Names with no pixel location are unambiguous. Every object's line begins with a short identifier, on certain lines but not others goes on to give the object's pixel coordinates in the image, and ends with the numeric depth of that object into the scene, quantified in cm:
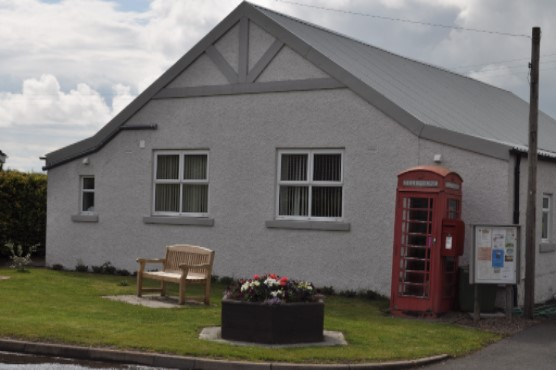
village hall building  1620
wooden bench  1467
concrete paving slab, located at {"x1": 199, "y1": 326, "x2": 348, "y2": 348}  1066
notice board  1398
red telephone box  1398
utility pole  1428
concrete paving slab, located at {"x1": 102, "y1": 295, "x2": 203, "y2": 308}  1439
